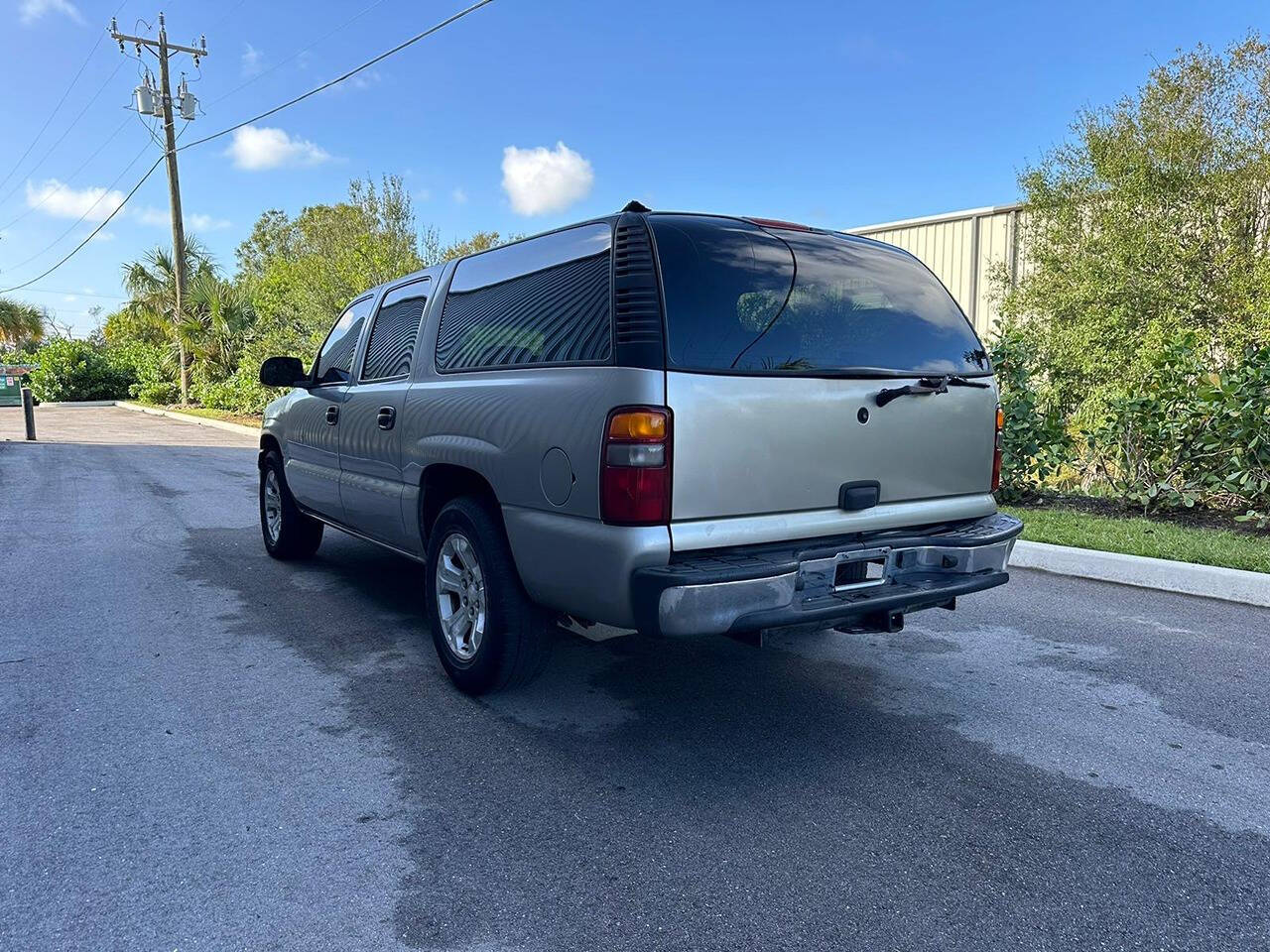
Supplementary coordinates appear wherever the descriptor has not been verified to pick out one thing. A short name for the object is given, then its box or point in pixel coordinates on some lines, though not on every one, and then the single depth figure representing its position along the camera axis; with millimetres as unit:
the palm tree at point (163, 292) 31391
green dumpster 35125
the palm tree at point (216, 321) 29125
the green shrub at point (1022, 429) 8180
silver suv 3059
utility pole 29719
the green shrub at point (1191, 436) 6992
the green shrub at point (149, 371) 34000
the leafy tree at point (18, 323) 43156
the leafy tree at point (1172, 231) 12344
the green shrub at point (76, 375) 37719
